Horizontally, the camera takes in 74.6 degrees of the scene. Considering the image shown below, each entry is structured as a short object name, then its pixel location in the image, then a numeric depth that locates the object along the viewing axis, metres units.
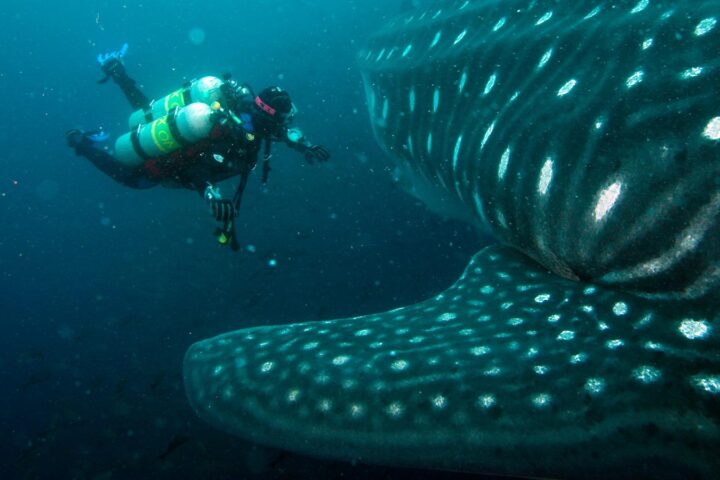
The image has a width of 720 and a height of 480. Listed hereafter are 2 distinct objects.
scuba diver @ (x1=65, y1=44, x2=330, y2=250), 6.49
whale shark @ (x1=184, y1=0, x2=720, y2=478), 2.04
